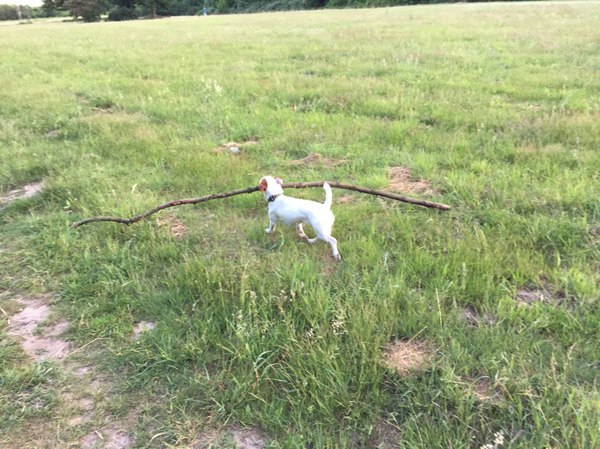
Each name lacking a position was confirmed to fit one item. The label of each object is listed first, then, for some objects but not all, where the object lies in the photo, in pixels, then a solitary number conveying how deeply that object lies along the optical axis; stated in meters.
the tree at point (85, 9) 73.81
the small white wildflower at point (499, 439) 2.03
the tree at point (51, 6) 88.94
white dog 3.47
